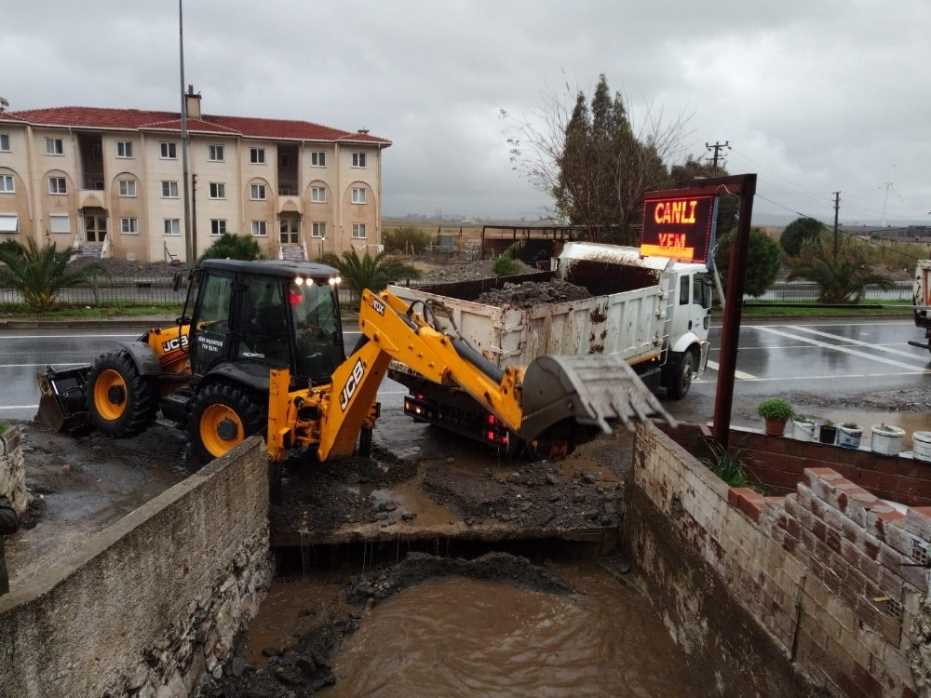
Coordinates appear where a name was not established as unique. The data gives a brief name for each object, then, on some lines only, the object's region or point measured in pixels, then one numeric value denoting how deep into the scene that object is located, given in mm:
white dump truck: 8898
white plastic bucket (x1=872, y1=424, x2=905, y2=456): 7770
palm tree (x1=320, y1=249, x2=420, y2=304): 21672
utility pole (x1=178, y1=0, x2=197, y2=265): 21875
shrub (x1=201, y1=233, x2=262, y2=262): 31734
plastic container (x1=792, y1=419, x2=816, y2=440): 8594
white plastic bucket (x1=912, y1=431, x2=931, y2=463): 7283
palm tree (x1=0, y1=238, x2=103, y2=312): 19984
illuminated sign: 7945
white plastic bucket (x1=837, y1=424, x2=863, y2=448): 8266
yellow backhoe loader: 6500
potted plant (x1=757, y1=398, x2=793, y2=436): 8555
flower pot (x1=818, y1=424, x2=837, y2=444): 8516
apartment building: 37656
